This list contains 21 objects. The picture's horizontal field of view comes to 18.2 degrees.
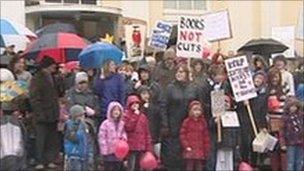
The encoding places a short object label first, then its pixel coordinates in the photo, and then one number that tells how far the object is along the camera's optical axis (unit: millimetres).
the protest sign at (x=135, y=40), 20938
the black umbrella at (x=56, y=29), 19358
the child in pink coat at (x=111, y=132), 15055
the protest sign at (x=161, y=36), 19594
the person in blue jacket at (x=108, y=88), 15609
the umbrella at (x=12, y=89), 15187
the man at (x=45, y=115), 15508
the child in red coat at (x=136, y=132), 15289
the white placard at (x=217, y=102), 15602
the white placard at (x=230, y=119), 15680
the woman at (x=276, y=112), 16031
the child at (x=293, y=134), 15641
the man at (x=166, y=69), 16328
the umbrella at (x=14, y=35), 18266
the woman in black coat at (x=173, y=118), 15477
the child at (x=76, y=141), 14781
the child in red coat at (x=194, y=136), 15391
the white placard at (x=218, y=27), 18703
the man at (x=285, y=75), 16344
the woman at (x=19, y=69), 15805
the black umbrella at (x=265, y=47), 21094
